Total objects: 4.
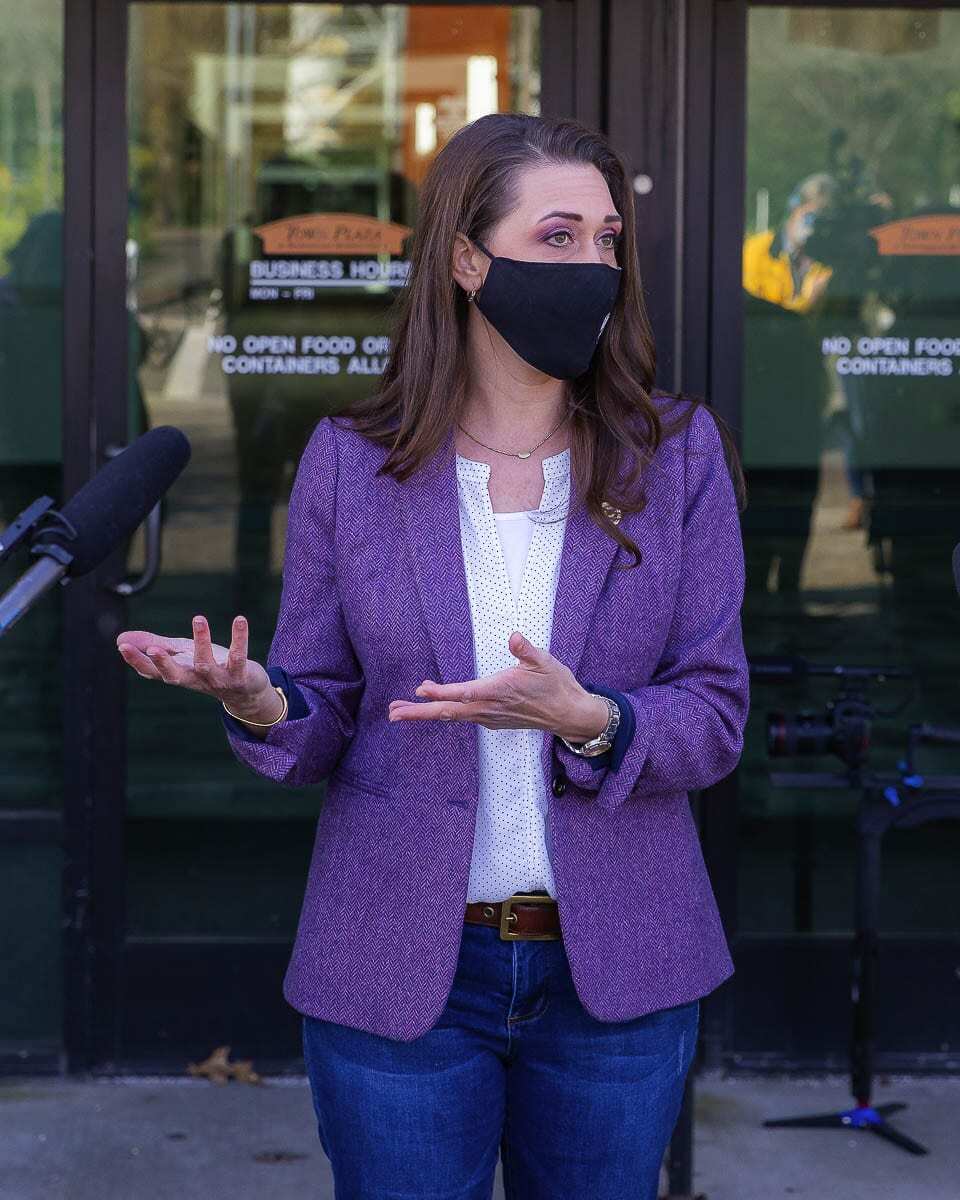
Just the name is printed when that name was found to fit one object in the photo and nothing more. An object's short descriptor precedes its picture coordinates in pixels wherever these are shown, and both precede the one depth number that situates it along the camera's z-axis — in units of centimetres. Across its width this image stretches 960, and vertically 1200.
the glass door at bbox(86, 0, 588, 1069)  443
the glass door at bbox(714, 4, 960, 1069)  446
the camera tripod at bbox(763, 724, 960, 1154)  413
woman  227
